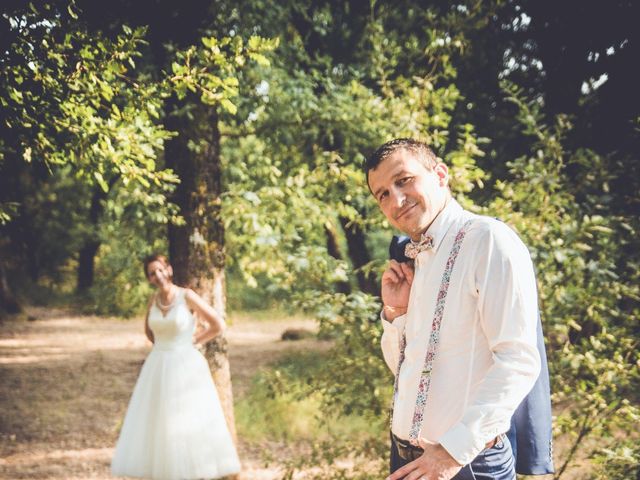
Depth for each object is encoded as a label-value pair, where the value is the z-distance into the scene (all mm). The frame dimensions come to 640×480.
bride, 5031
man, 1591
